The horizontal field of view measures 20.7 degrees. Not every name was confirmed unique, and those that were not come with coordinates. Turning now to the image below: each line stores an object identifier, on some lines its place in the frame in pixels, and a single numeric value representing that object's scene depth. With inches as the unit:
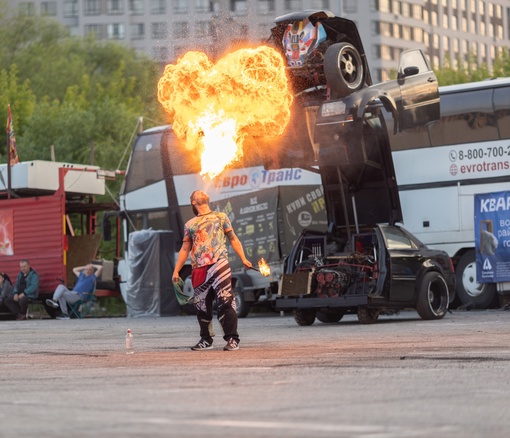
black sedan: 853.2
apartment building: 5054.1
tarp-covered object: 1312.7
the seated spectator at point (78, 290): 1371.8
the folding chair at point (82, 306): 1374.3
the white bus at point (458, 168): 1170.6
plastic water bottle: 588.1
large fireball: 673.6
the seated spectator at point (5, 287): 1402.6
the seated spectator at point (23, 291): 1390.3
